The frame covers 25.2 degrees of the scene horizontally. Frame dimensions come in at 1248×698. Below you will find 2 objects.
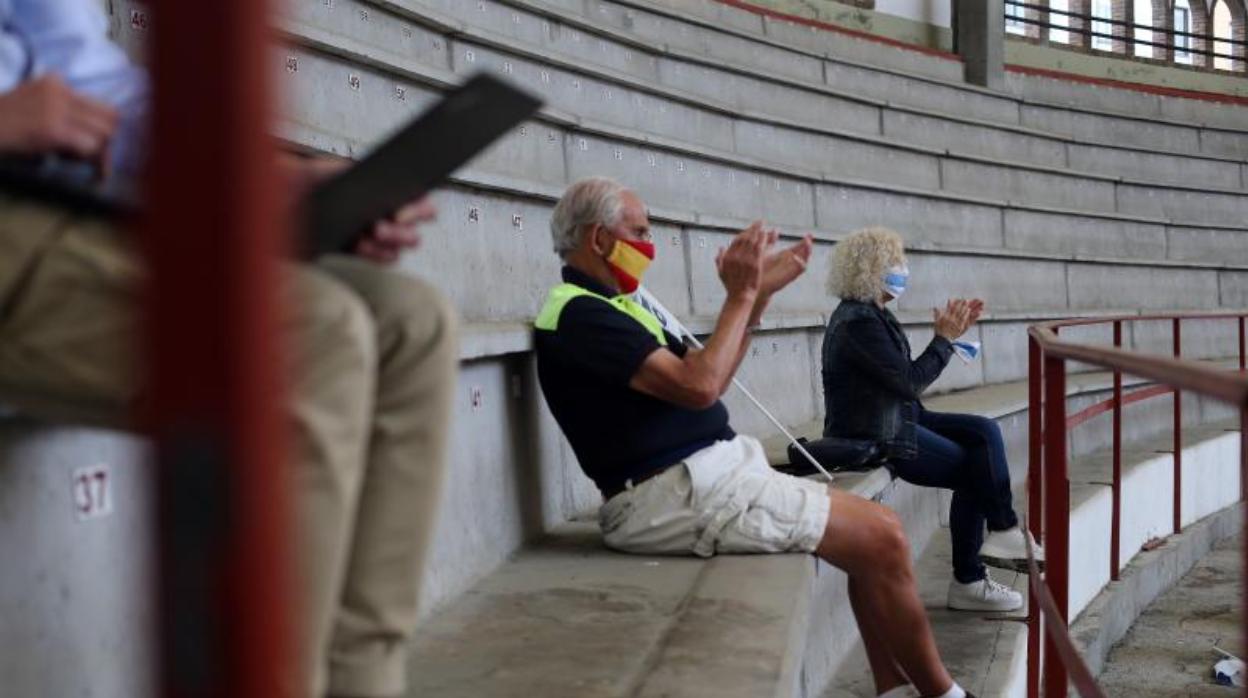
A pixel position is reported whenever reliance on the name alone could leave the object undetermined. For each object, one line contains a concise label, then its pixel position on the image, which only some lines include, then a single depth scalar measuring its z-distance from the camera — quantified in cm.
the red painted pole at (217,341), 163
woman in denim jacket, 741
